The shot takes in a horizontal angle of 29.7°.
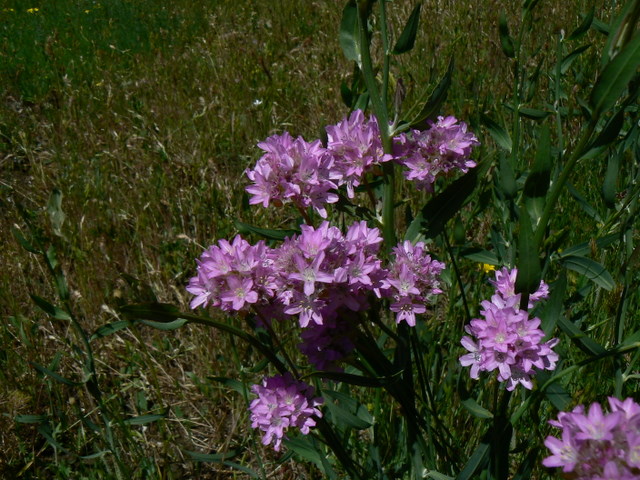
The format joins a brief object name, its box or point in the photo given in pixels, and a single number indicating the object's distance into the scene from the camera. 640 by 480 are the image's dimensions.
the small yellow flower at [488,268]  0.85
